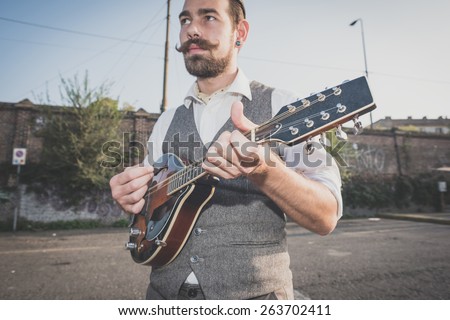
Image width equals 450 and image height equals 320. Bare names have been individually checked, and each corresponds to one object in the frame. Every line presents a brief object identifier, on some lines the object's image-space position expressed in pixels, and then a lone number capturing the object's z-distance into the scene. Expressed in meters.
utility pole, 11.14
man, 1.06
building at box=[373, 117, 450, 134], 42.88
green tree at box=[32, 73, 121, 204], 10.70
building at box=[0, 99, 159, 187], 11.38
